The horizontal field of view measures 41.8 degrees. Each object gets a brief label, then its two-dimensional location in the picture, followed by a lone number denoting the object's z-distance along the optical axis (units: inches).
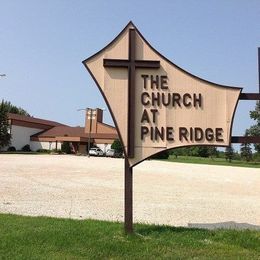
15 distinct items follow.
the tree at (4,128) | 2230.4
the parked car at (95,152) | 2243.6
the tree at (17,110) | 3572.0
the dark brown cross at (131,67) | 236.1
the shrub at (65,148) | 2504.0
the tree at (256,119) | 2257.0
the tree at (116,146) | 2244.3
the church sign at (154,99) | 237.9
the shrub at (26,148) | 2690.6
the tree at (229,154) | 2332.5
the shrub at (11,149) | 2472.7
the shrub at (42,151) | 2560.6
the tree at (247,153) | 2458.7
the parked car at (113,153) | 2185.1
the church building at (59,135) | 2615.3
